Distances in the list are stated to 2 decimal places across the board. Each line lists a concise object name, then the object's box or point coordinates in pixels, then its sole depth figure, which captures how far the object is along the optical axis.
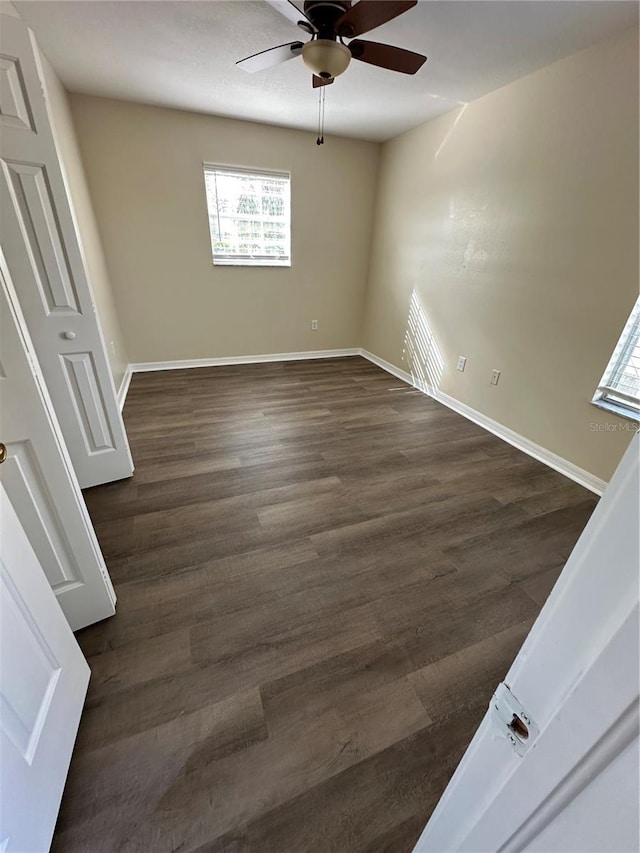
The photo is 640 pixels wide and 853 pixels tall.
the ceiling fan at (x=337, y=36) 1.51
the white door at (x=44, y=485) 0.96
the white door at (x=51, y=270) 1.41
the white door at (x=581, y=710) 0.29
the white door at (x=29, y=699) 0.73
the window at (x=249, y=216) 3.63
